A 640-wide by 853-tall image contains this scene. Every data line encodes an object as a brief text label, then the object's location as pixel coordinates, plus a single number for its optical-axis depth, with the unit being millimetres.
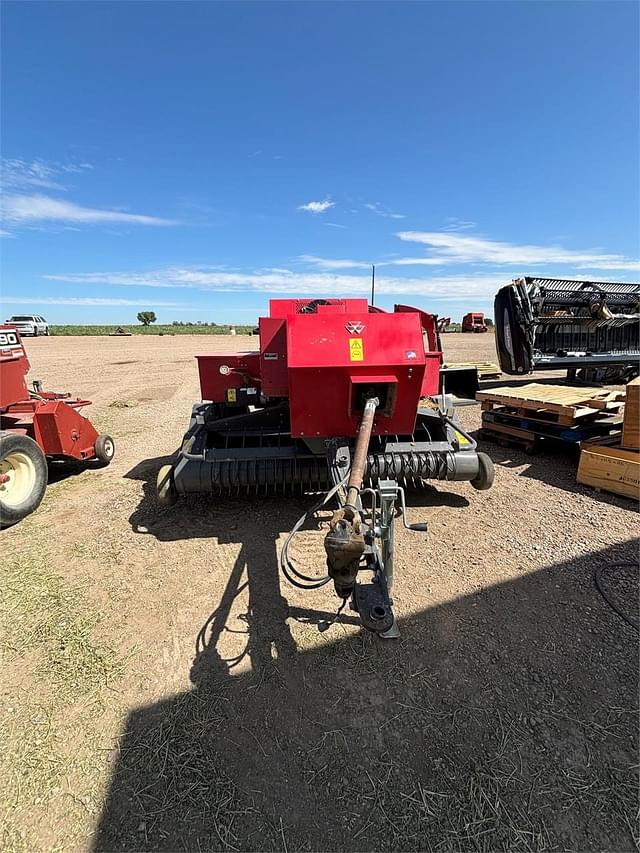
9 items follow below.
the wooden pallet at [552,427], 5645
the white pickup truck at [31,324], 34781
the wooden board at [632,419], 4730
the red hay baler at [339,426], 2359
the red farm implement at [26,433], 4348
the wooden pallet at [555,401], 5601
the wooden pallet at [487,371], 10828
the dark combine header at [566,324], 7574
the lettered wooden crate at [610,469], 4551
